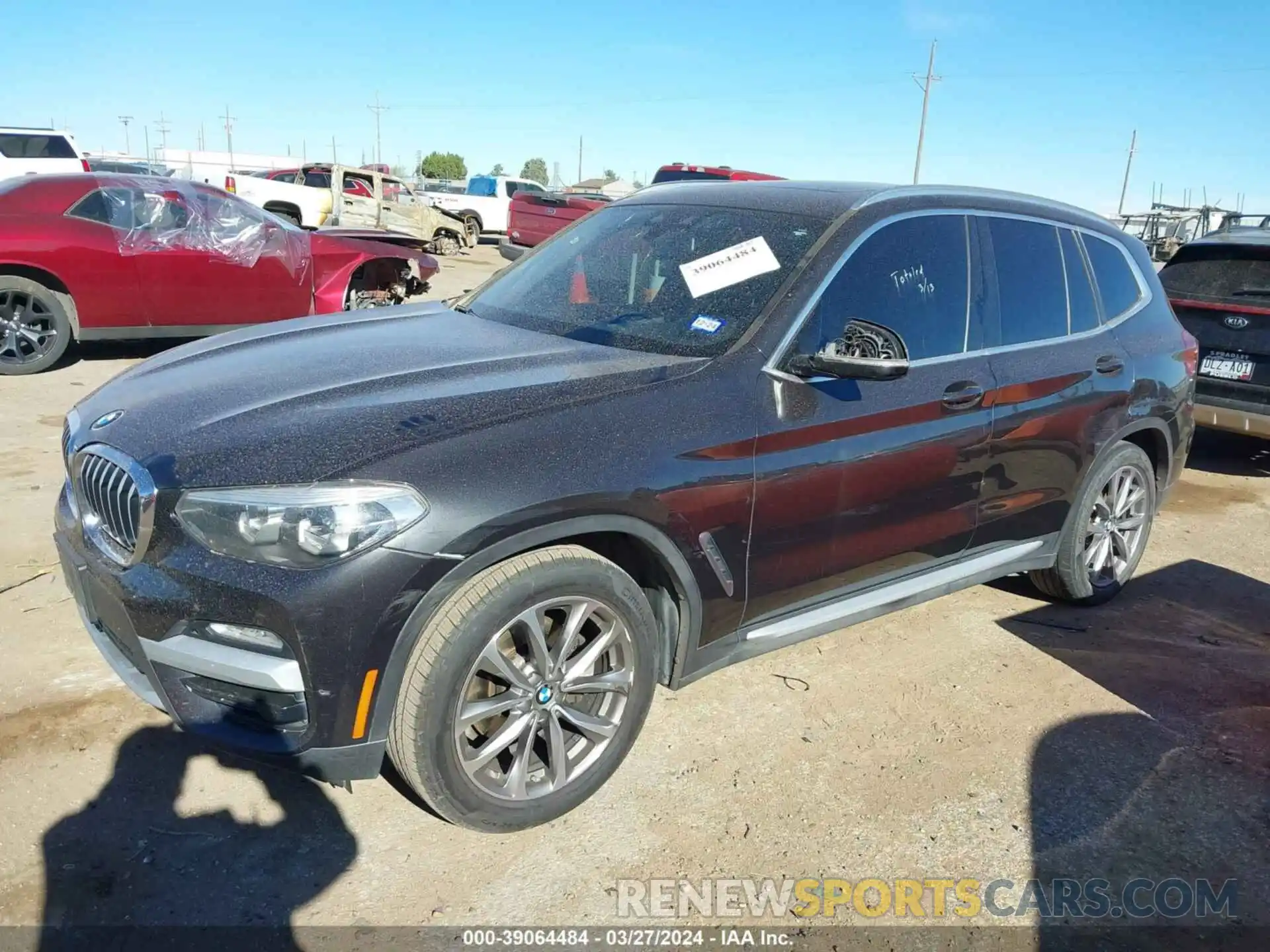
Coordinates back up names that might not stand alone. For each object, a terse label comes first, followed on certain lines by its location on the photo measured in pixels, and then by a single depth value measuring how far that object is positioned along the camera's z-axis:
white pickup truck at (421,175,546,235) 28.78
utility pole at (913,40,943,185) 40.81
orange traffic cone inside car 3.59
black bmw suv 2.35
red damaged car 7.64
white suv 18.75
